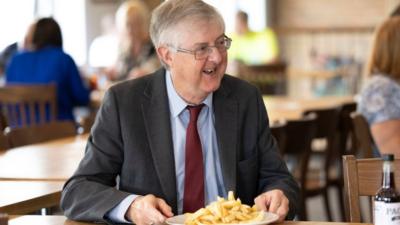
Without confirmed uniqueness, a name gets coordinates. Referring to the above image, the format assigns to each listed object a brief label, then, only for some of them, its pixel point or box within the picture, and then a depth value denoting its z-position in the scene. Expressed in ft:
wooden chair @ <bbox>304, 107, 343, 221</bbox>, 22.89
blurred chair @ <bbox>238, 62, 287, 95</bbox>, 46.43
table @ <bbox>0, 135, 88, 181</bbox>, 14.49
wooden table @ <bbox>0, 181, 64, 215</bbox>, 11.64
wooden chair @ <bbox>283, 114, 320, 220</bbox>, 20.59
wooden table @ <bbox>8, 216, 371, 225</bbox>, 10.26
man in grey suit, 11.12
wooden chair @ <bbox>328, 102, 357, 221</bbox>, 23.69
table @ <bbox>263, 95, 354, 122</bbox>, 25.55
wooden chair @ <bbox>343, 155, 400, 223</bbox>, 10.93
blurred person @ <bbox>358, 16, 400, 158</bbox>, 17.86
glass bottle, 8.82
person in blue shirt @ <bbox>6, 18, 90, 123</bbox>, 27.31
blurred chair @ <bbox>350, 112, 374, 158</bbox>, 17.94
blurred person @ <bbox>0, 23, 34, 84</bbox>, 40.16
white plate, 9.45
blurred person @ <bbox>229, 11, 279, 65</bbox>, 48.03
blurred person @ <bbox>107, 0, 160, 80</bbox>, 30.91
